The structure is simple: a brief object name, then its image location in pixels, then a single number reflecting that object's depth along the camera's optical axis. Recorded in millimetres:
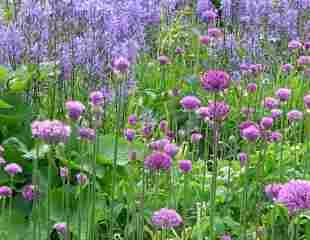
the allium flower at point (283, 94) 3008
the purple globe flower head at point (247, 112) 3635
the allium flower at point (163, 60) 4156
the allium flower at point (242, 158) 2822
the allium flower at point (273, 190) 2396
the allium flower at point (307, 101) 2902
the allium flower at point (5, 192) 2404
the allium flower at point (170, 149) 2402
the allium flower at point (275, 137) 2918
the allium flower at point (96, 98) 2559
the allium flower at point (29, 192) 2479
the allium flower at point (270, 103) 3176
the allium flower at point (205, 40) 4511
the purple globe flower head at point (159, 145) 2578
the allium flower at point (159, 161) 2109
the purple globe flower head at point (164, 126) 3334
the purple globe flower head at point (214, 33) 4312
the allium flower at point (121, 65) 2218
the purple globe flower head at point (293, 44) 4465
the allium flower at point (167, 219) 2027
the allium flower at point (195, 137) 2959
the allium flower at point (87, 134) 2340
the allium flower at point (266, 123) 2627
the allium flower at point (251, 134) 2293
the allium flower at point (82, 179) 2355
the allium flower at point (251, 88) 4004
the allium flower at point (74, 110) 2078
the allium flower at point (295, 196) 1650
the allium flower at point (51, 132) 1745
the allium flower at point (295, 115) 3151
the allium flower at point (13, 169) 2379
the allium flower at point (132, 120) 3186
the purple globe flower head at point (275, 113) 3137
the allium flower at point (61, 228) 2260
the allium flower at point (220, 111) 1964
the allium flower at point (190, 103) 2727
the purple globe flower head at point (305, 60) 3916
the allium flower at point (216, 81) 1963
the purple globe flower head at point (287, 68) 4246
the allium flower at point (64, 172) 2170
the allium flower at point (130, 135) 2742
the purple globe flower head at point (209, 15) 4699
